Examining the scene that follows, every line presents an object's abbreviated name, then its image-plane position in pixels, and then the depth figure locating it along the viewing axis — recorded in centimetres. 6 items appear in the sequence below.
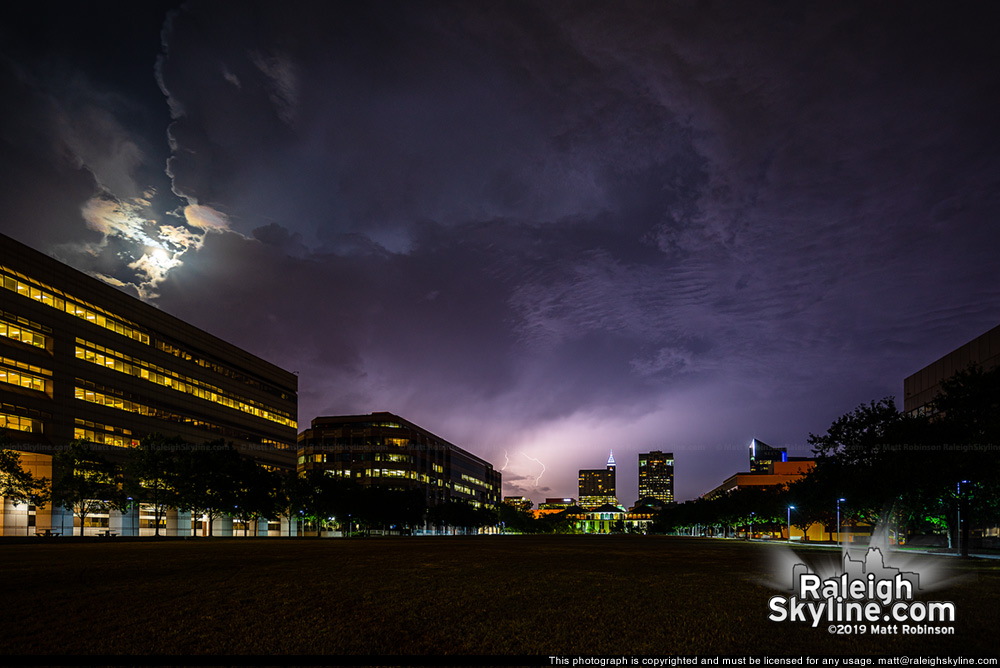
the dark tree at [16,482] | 6794
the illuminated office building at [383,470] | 19688
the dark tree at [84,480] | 7488
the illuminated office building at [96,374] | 8275
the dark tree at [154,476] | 7862
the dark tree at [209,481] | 8031
